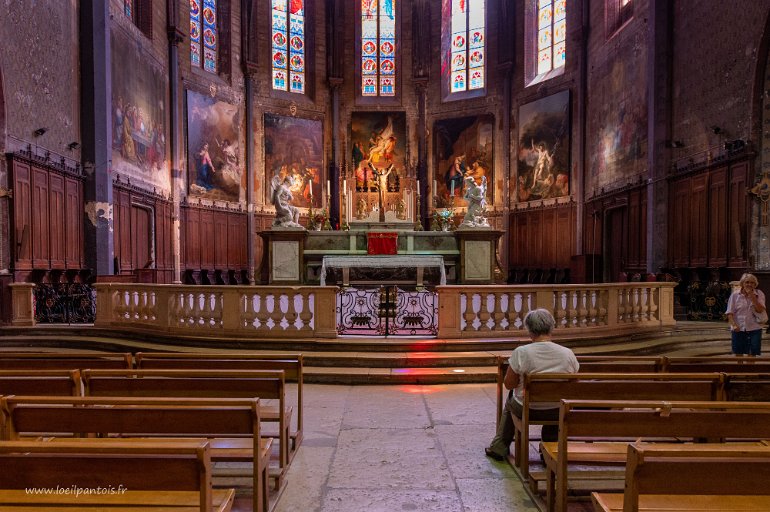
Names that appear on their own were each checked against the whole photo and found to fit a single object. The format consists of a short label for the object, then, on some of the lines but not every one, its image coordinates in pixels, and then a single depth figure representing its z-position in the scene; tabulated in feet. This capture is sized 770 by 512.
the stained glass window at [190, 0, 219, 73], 75.46
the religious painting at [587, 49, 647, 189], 56.59
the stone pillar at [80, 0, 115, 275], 52.26
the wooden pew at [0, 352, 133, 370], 15.69
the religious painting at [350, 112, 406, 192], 89.40
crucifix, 66.69
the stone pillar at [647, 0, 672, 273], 53.06
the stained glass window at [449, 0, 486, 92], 85.92
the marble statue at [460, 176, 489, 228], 55.83
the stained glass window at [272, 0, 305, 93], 86.17
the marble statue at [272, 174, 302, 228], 53.88
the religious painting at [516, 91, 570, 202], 73.61
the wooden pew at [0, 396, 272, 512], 9.19
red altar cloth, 55.77
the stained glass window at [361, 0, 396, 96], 90.22
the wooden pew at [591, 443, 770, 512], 6.80
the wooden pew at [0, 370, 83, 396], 12.26
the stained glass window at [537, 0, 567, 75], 75.87
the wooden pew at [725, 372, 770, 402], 13.09
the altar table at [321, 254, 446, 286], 51.65
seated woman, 13.38
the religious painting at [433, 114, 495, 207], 83.92
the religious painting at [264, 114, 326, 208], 83.30
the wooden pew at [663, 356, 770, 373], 15.01
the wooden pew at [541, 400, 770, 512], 9.61
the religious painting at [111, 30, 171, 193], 55.77
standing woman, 23.47
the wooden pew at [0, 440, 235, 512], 6.75
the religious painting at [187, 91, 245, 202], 72.64
